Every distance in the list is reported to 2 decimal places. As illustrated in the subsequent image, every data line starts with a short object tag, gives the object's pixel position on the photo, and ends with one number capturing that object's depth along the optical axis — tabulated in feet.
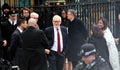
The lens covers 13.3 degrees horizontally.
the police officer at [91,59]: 23.36
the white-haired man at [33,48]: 38.70
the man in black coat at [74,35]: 45.01
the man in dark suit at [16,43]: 40.78
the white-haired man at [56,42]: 43.01
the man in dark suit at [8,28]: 46.14
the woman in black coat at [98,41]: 35.81
